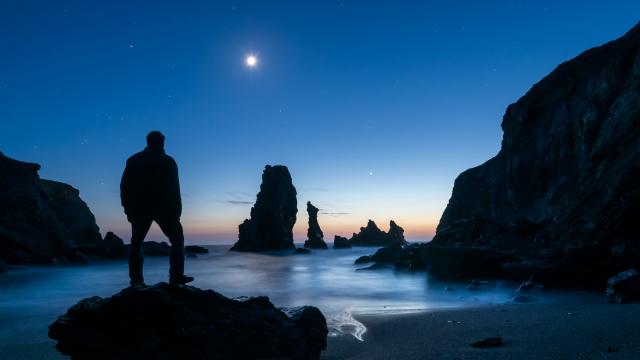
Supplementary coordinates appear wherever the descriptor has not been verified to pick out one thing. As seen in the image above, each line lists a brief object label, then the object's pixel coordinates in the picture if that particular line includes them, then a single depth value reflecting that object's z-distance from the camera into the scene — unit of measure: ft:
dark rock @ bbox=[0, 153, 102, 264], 126.82
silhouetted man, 20.88
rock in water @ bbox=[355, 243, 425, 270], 87.57
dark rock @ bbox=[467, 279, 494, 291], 47.71
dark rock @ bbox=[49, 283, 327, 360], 14.11
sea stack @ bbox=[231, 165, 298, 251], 371.97
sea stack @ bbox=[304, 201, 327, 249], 456.86
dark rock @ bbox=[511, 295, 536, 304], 33.79
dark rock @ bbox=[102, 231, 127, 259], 182.50
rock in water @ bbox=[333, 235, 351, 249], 438.16
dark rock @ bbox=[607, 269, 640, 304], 26.76
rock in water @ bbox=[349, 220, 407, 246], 518.78
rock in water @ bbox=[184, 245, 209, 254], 291.40
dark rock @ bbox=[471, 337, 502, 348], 15.11
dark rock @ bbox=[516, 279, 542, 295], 40.68
